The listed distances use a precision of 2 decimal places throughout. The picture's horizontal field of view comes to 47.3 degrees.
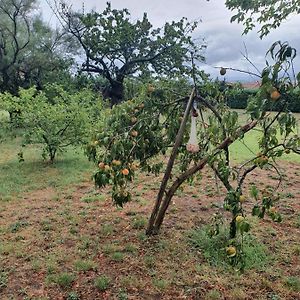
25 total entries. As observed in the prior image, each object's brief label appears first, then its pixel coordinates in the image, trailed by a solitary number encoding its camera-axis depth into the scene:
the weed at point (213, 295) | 2.34
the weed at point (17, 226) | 3.44
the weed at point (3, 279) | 2.48
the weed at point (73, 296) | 2.34
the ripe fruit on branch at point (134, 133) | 2.69
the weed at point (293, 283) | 2.47
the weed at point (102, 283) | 2.45
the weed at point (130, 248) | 2.98
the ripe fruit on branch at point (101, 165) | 2.33
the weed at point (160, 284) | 2.46
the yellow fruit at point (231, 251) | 1.80
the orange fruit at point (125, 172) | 2.47
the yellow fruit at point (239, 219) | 1.65
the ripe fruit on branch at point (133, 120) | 2.88
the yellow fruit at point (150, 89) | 2.99
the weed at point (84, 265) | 2.68
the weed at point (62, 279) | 2.50
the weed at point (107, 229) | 3.36
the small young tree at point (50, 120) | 5.96
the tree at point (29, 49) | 11.53
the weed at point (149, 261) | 2.74
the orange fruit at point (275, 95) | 1.53
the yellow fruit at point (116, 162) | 2.40
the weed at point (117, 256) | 2.84
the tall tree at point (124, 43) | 12.55
